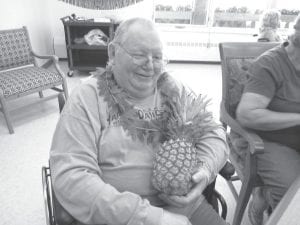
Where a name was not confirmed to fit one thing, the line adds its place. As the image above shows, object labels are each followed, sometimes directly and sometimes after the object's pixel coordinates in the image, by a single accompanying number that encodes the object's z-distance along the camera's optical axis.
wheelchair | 0.93
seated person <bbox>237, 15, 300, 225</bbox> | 1.32
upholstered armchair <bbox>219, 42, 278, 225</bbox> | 1.48
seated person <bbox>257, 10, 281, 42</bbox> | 2.89
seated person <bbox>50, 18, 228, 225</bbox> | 0.93
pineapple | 0.97
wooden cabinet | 4.06
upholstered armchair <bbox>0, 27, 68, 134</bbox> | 2.56
